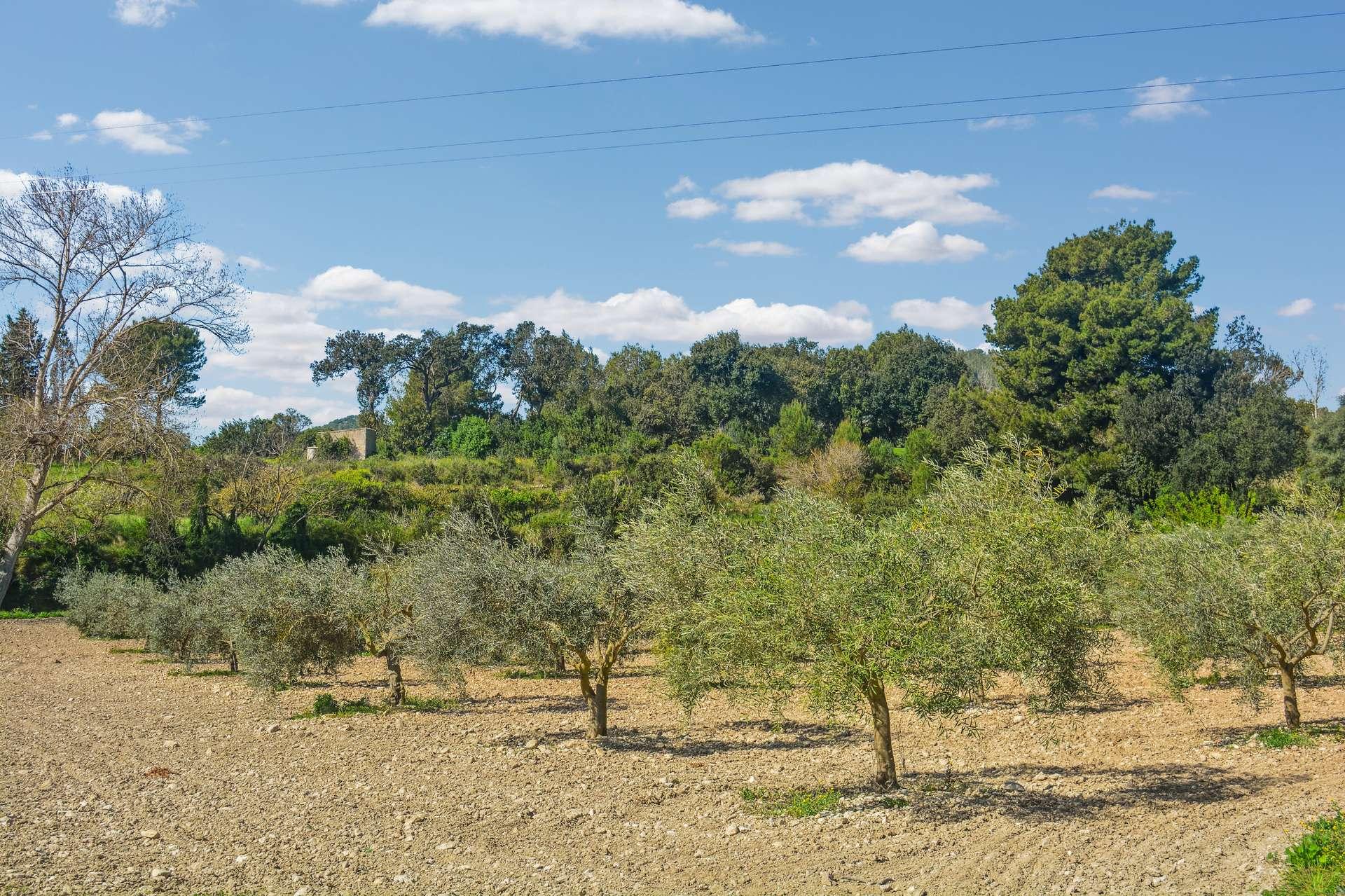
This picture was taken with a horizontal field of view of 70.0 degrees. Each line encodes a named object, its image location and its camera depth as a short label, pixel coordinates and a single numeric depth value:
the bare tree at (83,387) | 23.98
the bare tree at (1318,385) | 55.51
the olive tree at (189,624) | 23.34
